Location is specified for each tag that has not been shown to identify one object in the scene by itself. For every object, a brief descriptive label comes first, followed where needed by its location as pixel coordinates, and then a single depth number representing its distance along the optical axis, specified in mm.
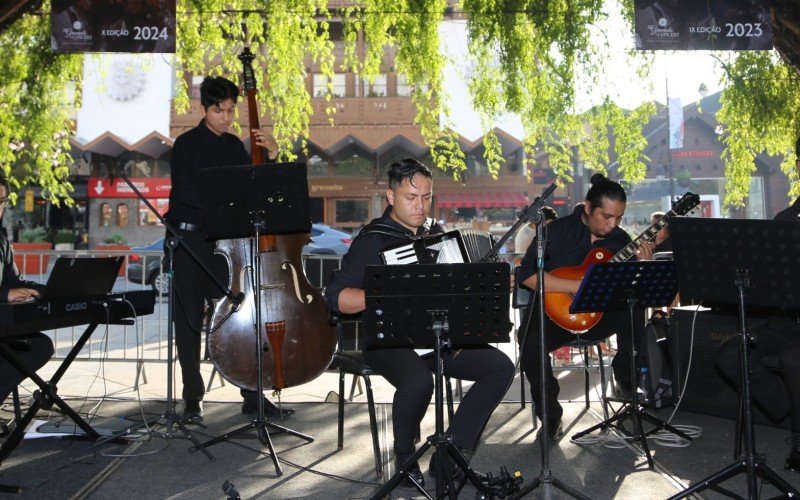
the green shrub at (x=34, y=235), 25627
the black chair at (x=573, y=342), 5004
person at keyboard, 4352
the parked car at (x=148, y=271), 13209
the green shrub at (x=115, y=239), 26644
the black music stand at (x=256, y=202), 4090
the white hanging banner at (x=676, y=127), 29688
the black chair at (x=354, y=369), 4098
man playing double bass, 5105
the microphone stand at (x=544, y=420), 3352
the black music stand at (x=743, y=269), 3311
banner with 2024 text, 7016
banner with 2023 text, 7207
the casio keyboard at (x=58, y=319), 3902
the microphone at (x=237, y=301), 4594
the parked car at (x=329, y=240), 19766
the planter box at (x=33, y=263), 8250
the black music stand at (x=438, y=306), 3168
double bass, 4652
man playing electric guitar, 4824
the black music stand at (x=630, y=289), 4105
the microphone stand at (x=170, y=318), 4367
